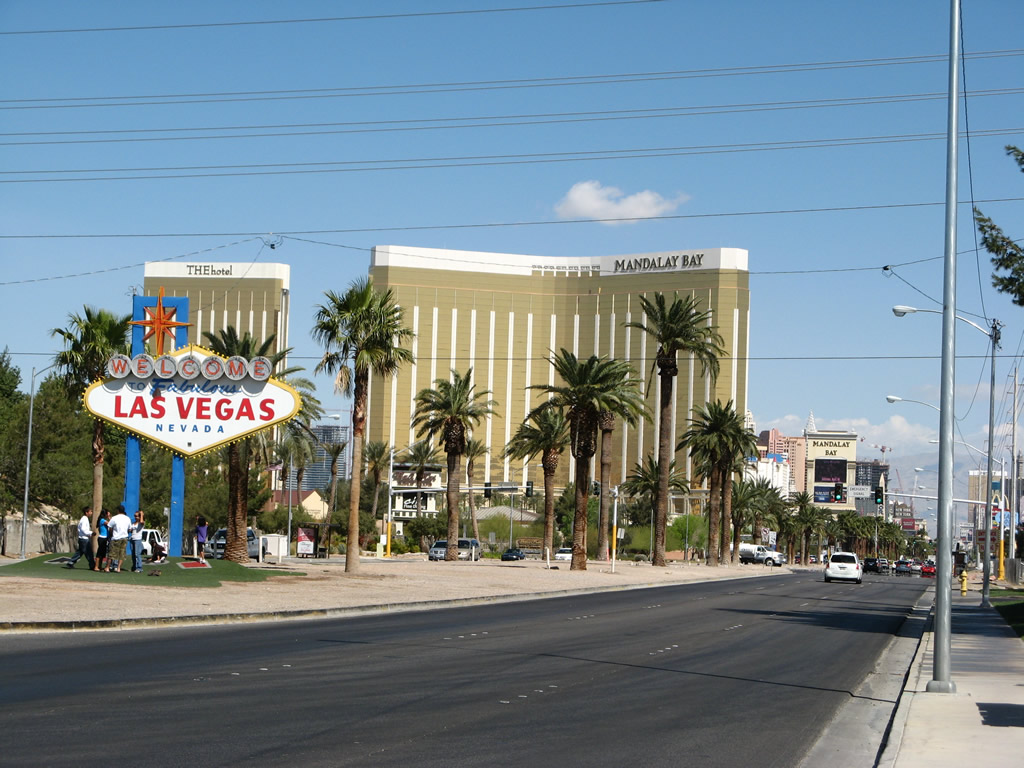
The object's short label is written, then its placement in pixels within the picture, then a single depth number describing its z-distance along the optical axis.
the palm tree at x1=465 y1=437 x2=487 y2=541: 102.76
